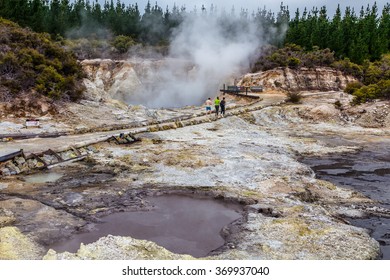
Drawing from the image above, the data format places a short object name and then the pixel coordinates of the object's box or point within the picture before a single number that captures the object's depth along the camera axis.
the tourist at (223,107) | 20.55
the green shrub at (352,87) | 29.24
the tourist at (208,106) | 21.51
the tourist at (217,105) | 20.41
